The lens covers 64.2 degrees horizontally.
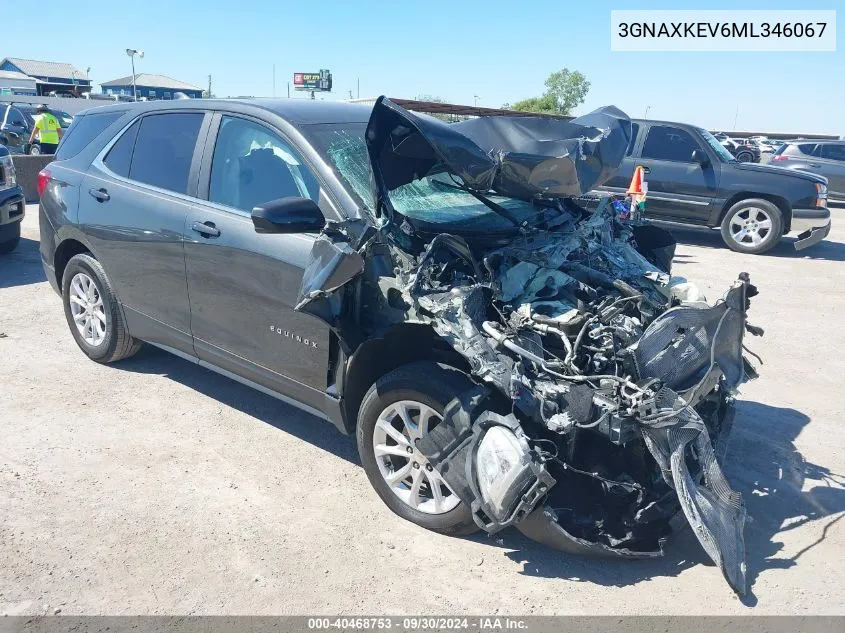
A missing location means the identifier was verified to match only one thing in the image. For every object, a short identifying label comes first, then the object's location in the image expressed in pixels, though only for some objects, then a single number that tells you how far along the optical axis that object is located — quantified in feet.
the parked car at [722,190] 33.88
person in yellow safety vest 49.32
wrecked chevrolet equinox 9.30
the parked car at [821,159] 53.01
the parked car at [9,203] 25.62
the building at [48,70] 208.85
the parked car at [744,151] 85.49
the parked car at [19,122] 61.29
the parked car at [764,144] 95.96
